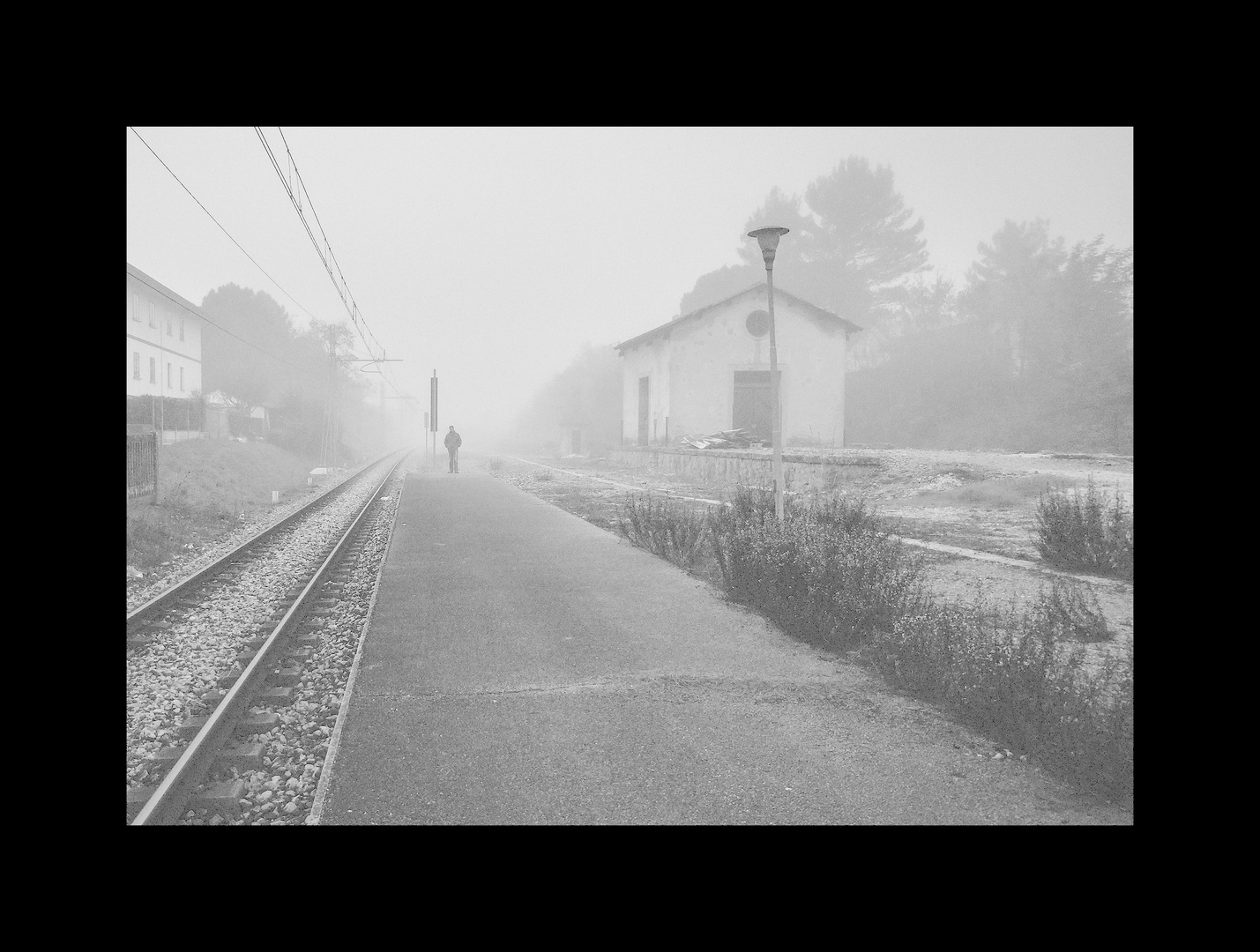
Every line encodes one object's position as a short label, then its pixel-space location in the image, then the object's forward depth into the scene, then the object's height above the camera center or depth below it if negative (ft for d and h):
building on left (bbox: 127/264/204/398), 112.68 +21.12
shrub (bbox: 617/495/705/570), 33.81 -3.15
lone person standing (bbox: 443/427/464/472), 105.81 +3.83
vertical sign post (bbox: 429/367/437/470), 134.33 +12.72
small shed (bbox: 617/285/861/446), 100.83 +13.86
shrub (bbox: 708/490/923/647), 20.40 -3.26
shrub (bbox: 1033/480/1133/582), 30.07 -2.75
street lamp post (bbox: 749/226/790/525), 29.91 +4.79
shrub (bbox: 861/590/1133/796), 12.05 -4.28
